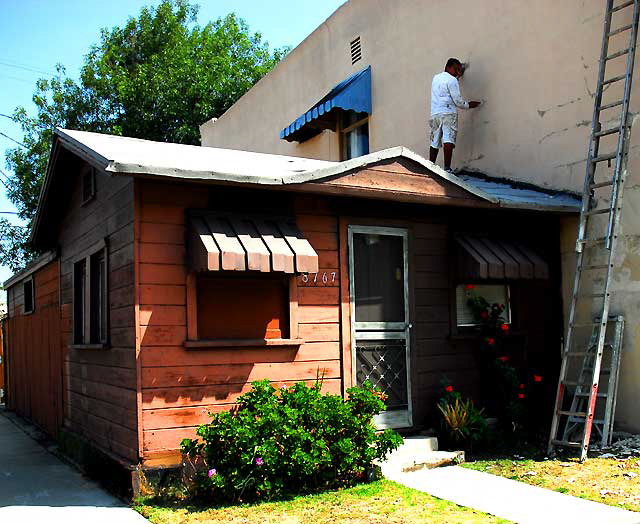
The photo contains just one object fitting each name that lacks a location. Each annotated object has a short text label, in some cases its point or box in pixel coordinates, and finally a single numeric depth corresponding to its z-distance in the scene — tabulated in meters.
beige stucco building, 8.48
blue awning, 13.45
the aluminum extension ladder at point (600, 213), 8.02
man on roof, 10.82
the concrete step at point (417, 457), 7.32
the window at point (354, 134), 14.03
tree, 24.66
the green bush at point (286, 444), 6.34
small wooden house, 6.95
